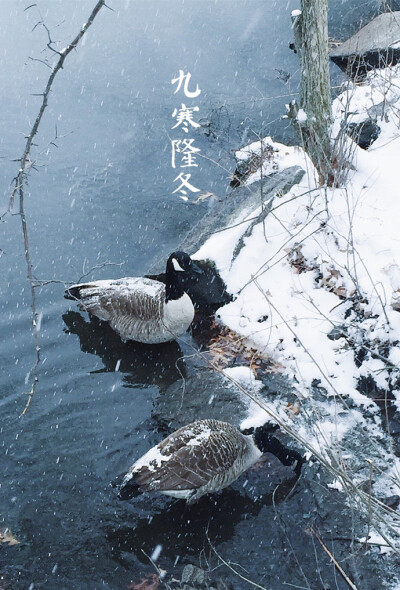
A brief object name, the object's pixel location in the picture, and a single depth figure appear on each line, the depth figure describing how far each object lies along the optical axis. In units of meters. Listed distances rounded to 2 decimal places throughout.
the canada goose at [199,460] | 5.71
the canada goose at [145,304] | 7.95
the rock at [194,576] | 5.21
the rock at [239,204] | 9.34
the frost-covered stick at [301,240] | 7.92
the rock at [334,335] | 7.32
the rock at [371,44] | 14.37
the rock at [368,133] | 10.73
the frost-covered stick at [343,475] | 3.10
